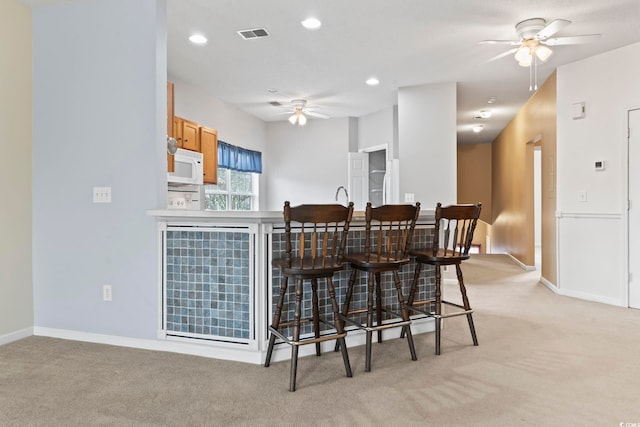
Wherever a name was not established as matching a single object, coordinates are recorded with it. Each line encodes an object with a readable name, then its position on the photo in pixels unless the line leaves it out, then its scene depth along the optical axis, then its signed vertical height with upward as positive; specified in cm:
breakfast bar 276 -46
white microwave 469 +51
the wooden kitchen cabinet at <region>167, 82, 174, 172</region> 370 +90
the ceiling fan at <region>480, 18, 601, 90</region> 368 +150
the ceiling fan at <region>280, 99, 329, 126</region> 682 +160
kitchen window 690 +35
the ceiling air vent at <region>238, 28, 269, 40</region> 408 +171
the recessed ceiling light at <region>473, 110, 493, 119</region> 749 +171
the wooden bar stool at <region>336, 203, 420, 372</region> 266 -34
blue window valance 689 +92
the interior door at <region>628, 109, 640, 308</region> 431 +2
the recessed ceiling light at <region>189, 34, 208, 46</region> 422 +172
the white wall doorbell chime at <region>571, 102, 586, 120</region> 476 +111
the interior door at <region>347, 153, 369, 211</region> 771 +59
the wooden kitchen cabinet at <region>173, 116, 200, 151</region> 491 +92
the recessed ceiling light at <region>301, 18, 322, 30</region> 383 +170
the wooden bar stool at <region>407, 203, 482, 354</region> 298 -32
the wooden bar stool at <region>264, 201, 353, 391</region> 239 -33
